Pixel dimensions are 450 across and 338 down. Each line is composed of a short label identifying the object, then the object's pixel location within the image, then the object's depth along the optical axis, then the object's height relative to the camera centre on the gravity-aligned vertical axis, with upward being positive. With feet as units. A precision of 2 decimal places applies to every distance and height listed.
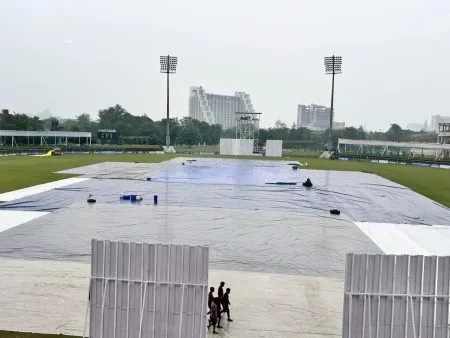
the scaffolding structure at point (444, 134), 333.21 +10.79
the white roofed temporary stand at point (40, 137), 280.55 +0.17
